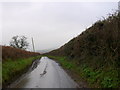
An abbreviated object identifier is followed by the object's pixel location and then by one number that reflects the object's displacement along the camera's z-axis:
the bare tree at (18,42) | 57.67
